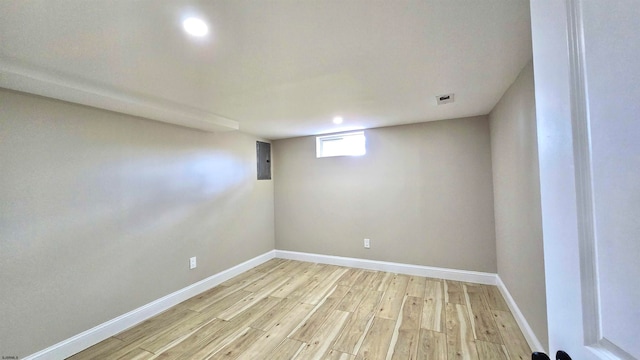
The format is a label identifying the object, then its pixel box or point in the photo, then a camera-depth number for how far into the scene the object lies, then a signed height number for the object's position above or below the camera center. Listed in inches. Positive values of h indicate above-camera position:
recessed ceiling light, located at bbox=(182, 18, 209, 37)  46.8 +32.4
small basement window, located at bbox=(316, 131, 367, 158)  147.8 +25.7
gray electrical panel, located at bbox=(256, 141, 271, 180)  160.4 +19.0
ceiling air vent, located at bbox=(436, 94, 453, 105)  91.7 +32.2
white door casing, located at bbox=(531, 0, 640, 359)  14.4 +0.4
